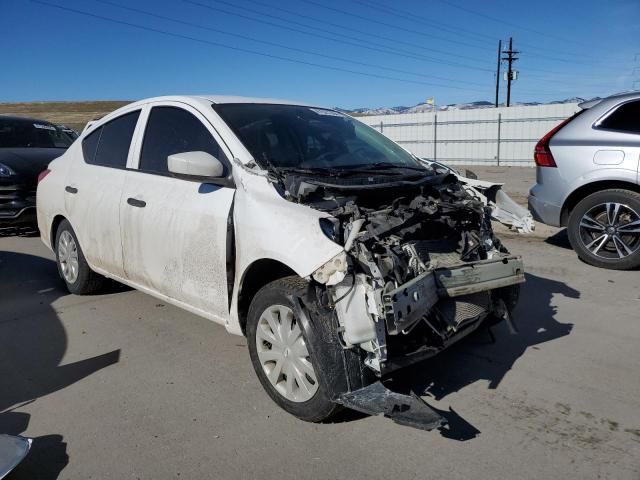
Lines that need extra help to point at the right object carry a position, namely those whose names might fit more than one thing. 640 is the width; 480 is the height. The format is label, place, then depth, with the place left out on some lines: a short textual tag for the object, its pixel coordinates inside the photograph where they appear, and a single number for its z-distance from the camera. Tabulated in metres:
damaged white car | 2.77
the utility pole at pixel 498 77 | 50.72
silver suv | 5.77
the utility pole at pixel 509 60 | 47.09
